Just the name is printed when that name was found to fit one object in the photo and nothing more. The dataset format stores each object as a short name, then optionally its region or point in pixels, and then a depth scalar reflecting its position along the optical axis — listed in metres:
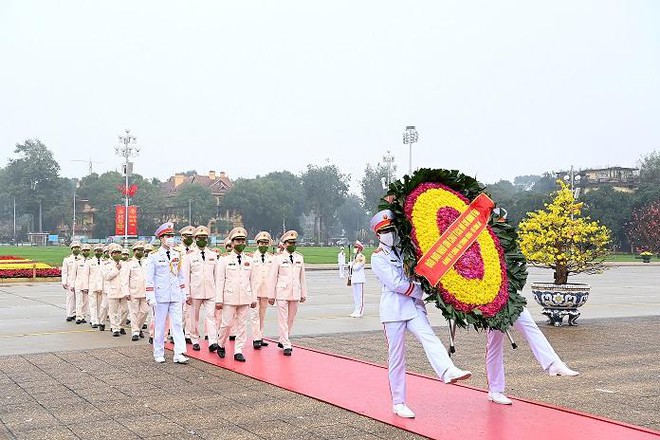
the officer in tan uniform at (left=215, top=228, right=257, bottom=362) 10.63
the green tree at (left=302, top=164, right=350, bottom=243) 111.69
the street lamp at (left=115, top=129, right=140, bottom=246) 38.02
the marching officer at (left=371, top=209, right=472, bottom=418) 6.91
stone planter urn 14.11
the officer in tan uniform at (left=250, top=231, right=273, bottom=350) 11.41
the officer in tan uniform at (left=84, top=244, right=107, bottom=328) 14.44
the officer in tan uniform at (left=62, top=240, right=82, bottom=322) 15.59
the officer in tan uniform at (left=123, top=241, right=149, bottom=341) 12.88
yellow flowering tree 14.05
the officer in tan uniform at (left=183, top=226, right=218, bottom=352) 11.11
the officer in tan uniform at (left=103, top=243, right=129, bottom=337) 13.25
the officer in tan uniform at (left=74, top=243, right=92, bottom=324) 15.04
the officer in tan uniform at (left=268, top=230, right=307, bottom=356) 10.98
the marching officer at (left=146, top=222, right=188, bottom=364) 10.52
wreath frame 6.65
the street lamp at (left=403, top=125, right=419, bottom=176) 40.17
